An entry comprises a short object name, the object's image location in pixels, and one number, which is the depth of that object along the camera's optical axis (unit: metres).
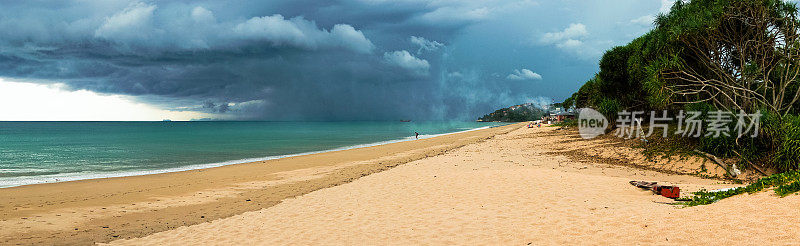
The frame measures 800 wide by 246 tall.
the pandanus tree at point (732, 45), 16.08
